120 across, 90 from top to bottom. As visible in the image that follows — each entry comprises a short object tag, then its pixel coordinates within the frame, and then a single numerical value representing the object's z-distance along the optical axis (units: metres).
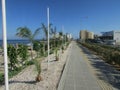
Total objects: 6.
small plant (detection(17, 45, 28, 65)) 7.09
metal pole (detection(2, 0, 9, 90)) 2.10
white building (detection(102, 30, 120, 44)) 32.19
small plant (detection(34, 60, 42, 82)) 3.91
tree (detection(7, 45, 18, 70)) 6.40
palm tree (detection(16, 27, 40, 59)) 9.76
